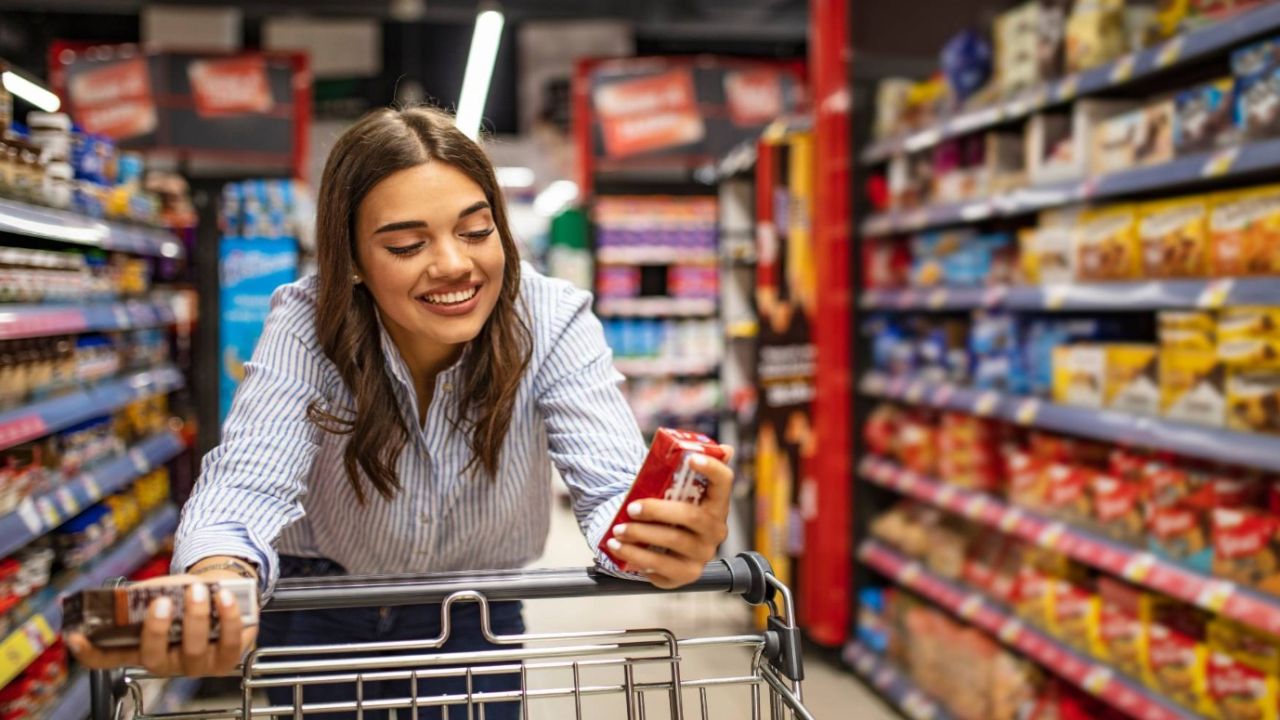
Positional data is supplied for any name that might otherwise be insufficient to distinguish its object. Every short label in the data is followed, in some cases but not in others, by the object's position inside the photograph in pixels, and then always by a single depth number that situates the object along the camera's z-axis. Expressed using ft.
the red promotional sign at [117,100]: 29.86
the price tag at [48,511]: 8.89
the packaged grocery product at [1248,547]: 8.05
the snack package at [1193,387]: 8.56
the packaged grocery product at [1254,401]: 8.04
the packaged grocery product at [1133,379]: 9.38
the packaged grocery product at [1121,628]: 9.44
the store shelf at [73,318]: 8.50
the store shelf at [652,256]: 27.25
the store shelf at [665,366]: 27.76
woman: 4.41
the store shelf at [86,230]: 8.42
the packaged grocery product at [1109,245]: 9.57
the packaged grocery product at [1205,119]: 8.48
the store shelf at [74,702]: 9.12
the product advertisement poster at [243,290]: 14.14
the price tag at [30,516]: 8.46
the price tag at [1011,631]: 11.01
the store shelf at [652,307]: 27.66
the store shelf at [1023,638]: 9.11
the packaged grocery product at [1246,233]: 7.97
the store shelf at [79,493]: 8.27
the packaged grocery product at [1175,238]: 8.75
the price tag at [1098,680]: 9.56
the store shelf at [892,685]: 12.32
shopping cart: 4.10
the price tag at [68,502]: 9.44
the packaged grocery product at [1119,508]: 9.59
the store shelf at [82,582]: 8.00
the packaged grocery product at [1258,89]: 7.90
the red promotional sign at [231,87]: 28.89
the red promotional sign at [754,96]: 29.43
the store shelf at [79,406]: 8.48
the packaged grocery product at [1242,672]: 8.07
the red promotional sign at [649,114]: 28.19
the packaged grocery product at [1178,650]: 8.68
